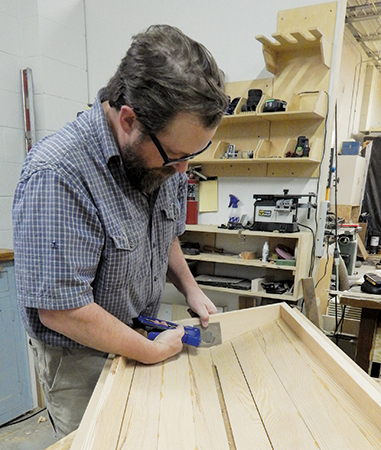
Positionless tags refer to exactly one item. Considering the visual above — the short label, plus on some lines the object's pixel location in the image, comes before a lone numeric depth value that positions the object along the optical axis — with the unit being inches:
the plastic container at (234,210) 87.5
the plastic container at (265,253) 79.0
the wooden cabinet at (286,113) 73.1
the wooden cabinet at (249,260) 74.6
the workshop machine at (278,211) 75.1
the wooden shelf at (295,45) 69.6
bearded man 27.9
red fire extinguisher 92.4
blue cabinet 77.4
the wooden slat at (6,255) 73.9
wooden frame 25.5
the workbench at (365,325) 64.5
